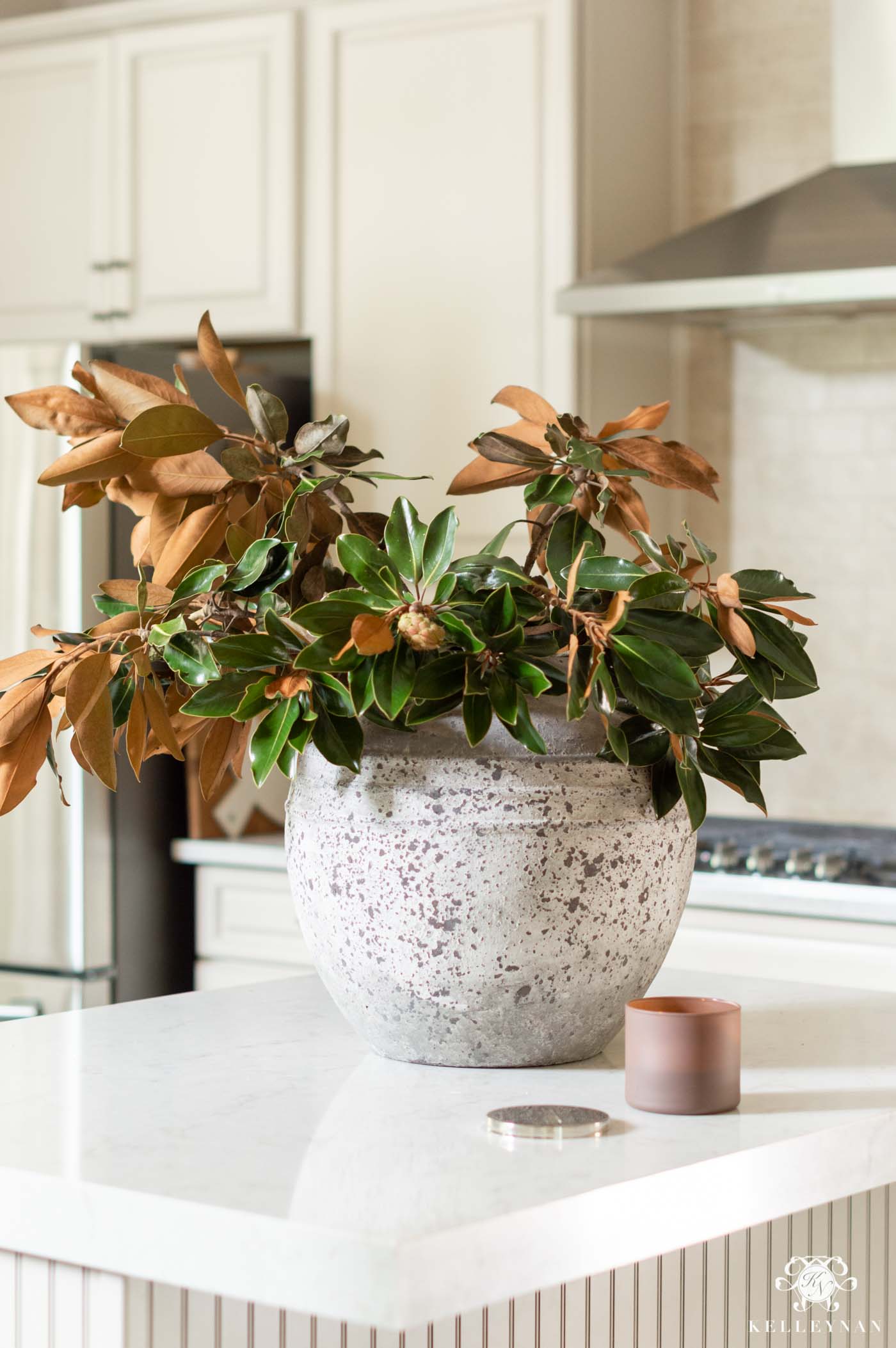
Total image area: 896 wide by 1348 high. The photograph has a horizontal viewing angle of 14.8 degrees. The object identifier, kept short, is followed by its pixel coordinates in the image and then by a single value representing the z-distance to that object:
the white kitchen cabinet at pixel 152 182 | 6.74
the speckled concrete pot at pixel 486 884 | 2.68
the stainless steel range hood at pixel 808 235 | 5.57
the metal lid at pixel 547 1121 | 2.52
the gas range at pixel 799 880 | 5.34
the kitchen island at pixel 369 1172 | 2.30
